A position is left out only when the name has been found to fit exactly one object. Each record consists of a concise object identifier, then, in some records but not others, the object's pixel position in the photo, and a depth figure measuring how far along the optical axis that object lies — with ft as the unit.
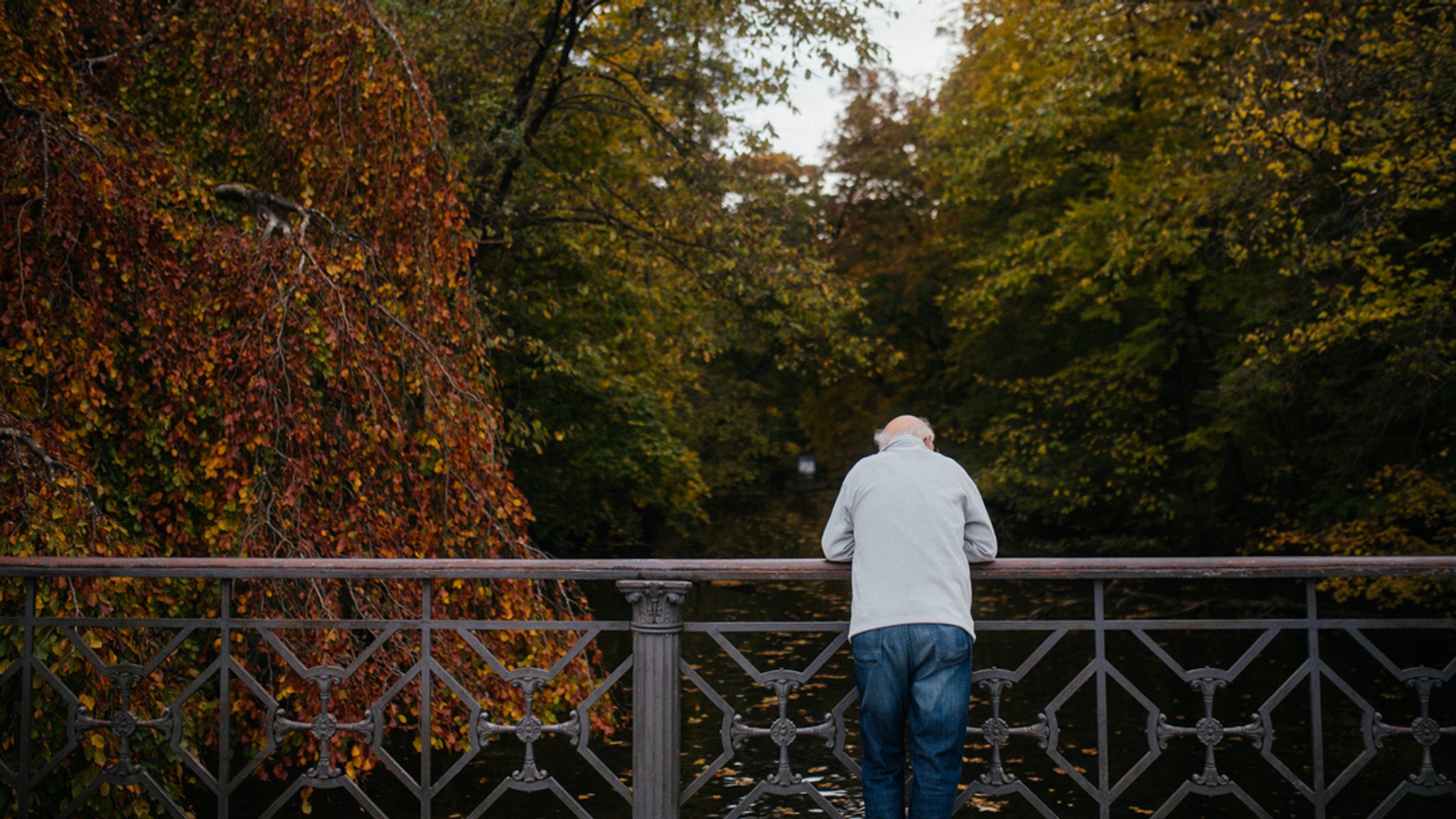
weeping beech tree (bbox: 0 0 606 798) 15.43
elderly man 11.32
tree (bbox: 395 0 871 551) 37.50
